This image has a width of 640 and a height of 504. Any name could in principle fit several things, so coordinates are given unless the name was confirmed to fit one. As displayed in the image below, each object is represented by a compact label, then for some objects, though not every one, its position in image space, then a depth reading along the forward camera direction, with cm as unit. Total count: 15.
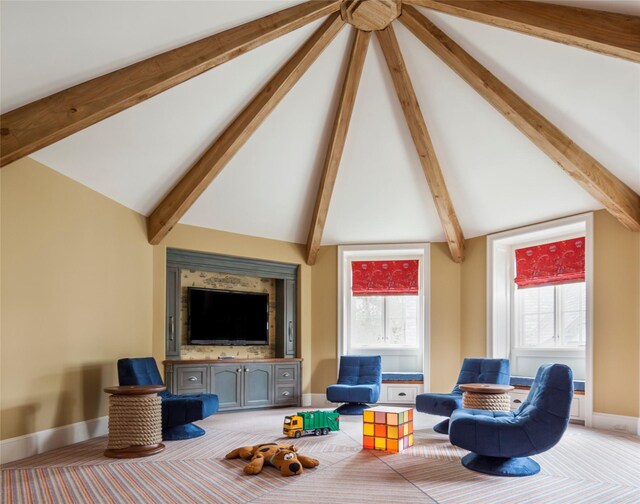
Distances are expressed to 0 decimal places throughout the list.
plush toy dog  416
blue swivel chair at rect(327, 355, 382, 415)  694
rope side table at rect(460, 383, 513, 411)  519
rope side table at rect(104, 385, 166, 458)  479
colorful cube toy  494
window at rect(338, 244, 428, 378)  816
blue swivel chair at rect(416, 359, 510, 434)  562
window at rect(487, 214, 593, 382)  674
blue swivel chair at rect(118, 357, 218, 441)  534
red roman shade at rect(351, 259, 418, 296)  826
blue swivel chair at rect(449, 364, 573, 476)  402
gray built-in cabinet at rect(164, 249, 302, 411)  693
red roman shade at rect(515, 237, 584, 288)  674
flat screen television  733
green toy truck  550
